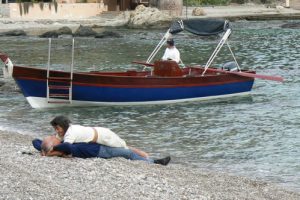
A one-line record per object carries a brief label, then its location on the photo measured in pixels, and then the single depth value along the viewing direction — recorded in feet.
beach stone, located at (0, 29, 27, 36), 187.66
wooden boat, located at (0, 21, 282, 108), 68.80
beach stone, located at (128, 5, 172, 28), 219.61
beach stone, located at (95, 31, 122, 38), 185.39
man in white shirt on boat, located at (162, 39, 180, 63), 74.74
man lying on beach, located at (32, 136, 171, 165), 39.86
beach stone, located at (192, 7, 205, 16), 232.53
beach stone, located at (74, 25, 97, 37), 188.55
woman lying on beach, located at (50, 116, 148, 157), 39.22
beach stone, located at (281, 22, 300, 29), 214.30
